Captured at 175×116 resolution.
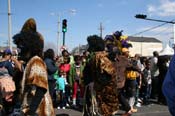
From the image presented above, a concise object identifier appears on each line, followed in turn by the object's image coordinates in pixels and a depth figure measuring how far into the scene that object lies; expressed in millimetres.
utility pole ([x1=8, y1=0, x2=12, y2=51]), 14459
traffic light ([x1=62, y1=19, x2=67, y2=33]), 12701
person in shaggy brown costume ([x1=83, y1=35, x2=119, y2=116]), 3929
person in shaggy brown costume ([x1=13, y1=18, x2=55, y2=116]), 2582
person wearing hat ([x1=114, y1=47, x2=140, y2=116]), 5548
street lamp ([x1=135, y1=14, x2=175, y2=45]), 23013
